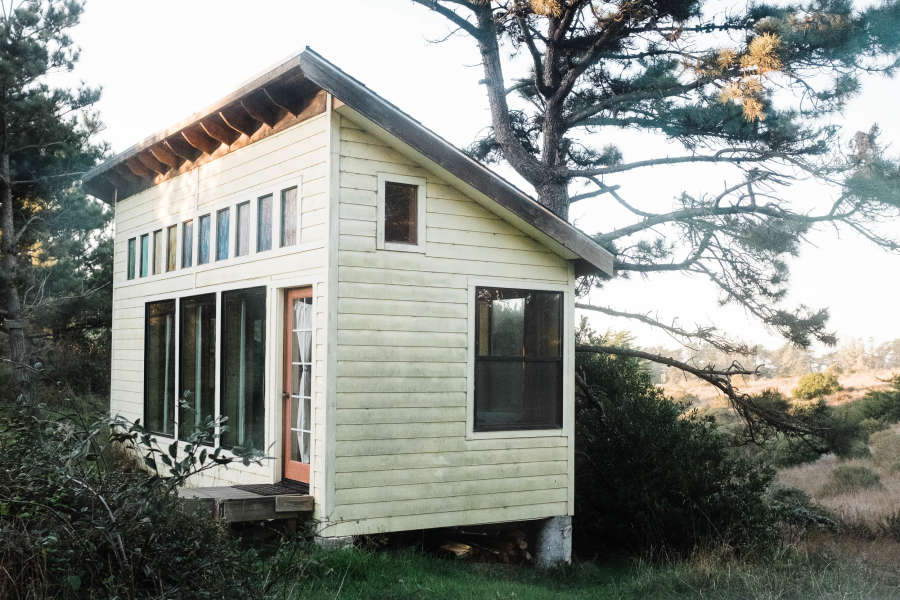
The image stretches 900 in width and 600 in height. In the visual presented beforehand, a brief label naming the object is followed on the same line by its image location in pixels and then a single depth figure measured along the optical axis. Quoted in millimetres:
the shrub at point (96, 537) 4707
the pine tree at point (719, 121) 11289
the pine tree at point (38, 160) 17734
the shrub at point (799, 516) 11938
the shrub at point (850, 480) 17422
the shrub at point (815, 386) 29188
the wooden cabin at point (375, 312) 8117
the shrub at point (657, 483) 10195
